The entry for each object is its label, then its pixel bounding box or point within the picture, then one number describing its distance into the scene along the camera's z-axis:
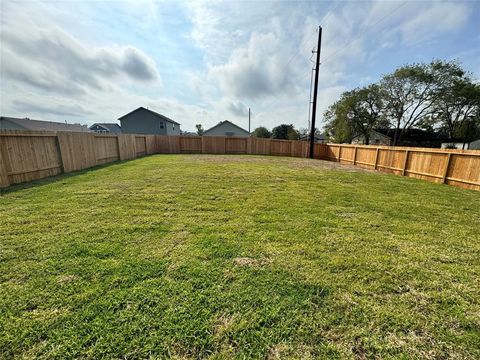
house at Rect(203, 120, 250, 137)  33.50
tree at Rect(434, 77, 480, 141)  22.66
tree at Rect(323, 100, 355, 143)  27.42
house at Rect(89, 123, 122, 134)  43.53
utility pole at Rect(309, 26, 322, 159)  14.29
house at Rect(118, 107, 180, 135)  29.14
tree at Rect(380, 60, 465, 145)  22.66
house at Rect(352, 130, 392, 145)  30.49
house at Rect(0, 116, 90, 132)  26.70
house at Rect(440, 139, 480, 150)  28.50
